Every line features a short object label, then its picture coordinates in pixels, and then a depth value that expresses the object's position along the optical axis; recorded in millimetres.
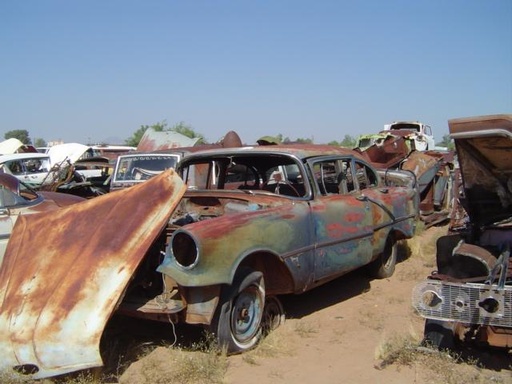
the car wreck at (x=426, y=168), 10453
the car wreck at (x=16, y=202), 5453
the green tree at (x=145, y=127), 34469
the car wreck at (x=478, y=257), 3502
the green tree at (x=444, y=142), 46078
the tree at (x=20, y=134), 57344
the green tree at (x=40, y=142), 61203
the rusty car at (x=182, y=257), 3691
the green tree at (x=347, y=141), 44625
